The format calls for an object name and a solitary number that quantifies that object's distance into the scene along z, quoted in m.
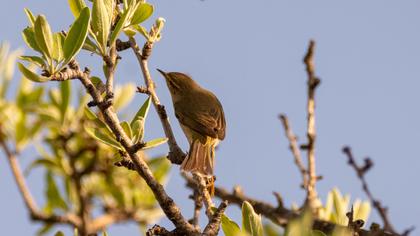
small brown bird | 13.41
